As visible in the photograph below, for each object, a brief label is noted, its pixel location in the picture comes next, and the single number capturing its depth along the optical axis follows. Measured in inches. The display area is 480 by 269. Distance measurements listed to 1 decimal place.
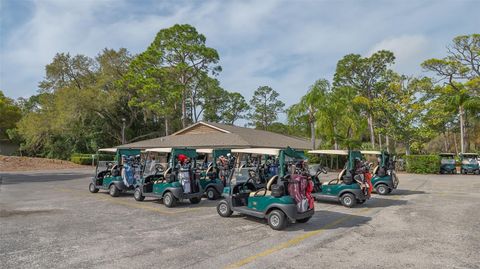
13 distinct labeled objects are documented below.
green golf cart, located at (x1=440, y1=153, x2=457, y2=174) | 977.5
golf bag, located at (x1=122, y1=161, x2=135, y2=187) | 474.6
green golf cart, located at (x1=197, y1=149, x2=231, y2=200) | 465.7
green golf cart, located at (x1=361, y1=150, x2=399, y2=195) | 505.7
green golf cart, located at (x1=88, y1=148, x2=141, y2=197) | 476.4
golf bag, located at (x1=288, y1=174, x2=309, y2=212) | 286.2
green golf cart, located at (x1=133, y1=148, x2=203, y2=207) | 397.1
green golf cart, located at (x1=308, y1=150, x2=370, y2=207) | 399.2
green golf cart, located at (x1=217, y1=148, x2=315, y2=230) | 281.6
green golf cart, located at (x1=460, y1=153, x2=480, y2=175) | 968.9
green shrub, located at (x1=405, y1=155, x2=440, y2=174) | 968.3
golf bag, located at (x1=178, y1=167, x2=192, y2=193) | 402.0
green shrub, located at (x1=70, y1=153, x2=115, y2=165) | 1435.8
